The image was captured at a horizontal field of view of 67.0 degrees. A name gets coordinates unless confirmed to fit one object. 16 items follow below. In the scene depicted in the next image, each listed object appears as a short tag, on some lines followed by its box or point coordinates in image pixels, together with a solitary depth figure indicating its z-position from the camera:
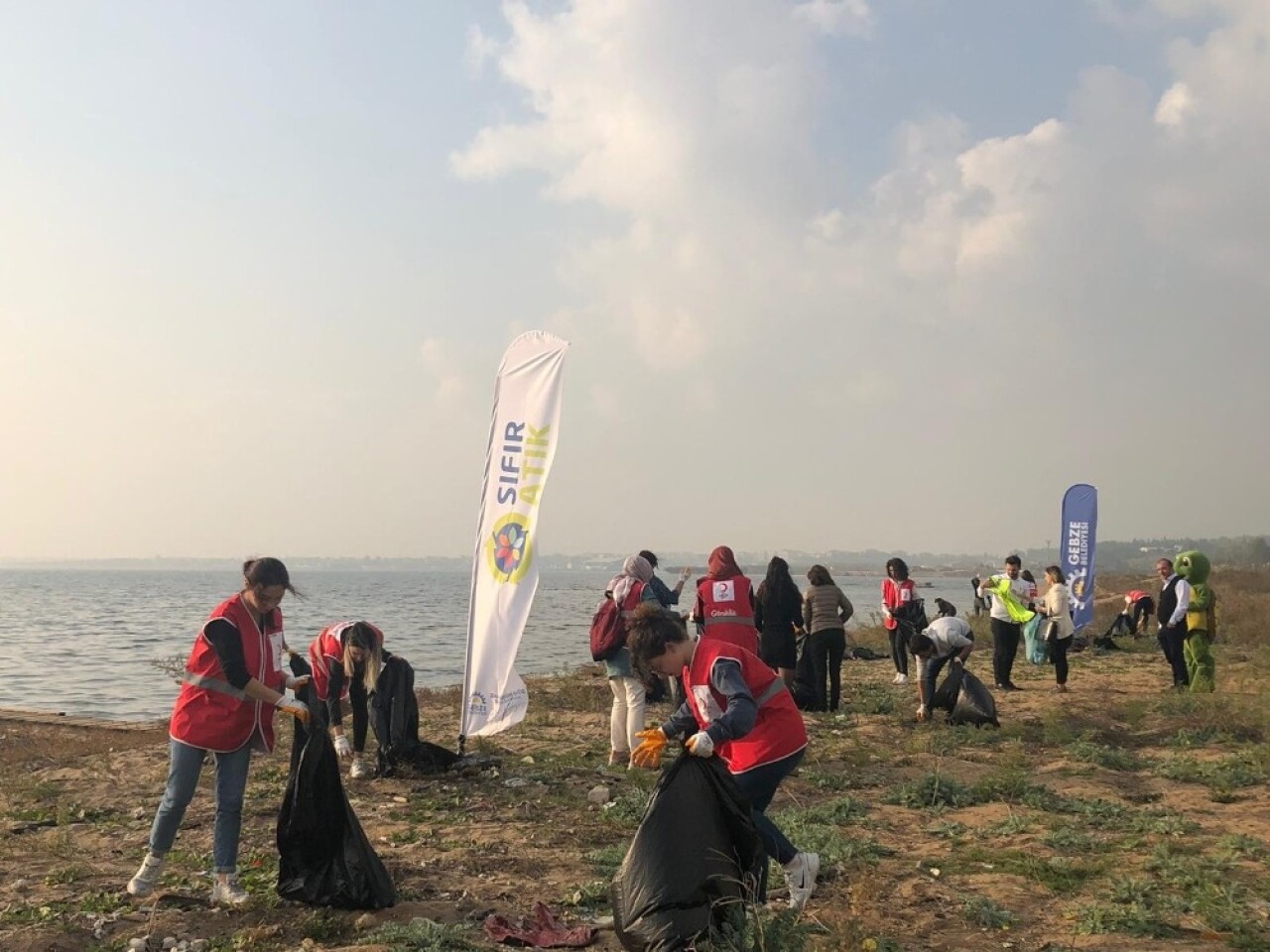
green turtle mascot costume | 11.55
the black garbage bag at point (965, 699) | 10.13
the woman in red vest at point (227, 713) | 4.89
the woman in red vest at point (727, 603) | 8.67
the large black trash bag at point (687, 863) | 3.86
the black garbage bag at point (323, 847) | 4.86
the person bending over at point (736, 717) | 4.12
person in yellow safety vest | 12.42
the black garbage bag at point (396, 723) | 8.01
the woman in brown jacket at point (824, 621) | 10.95
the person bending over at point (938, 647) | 10.15
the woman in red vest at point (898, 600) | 13.12
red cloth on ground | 4.38
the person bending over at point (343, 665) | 7.64
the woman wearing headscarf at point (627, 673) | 8.00
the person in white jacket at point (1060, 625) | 13.11
